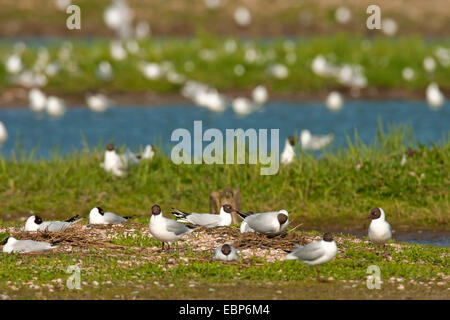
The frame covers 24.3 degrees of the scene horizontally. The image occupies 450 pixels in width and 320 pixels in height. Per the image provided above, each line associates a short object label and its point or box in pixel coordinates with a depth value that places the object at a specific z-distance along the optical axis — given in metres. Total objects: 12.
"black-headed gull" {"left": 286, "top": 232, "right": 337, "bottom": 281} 11.38
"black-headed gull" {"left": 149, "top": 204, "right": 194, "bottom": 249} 12.22
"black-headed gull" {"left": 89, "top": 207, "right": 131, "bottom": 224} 13.82
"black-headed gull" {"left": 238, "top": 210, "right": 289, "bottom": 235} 12.46
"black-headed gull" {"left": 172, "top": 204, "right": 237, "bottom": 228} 13.43
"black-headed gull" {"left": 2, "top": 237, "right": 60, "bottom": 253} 12.24
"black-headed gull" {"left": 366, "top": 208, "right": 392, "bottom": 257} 12.34
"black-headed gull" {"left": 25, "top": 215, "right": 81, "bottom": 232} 13.13
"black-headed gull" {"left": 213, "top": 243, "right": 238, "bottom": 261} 11.95
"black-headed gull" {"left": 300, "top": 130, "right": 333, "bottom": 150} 20.89
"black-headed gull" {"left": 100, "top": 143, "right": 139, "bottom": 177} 17.05
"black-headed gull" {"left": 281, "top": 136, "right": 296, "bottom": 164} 17.45
